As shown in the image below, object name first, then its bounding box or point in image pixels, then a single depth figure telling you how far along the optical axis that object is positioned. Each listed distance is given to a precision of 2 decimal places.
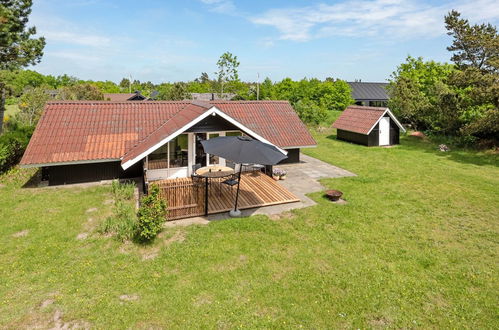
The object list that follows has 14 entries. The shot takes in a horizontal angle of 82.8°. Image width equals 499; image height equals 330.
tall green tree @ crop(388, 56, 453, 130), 29.88
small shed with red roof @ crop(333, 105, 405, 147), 25.75
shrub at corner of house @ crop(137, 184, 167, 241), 8.98
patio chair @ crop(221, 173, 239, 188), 12.35
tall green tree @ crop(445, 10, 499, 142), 19.70
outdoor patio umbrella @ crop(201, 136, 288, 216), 9.99
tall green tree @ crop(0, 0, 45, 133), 17.71
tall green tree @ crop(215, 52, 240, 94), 49.97
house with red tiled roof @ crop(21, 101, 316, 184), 13.53
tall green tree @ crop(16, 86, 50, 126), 30.53
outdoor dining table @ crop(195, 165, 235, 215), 11.06
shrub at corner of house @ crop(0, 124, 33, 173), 14.89
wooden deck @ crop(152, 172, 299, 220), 10.74
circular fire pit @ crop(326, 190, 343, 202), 12.68
